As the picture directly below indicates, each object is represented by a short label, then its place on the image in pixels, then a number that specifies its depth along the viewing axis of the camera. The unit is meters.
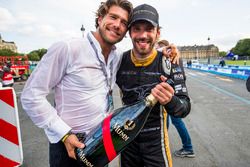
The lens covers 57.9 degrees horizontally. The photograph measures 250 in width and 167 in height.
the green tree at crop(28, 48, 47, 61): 103.75
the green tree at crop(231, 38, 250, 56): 97.78
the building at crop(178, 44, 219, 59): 144.00
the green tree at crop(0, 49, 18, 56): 92.04
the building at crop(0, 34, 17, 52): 121.50
